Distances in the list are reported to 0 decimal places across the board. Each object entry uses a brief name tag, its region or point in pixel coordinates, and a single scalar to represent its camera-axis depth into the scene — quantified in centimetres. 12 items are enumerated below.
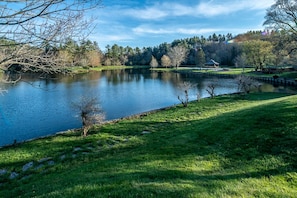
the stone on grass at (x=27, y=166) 761
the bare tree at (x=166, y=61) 8261
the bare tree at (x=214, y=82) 3717
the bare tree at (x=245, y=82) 2365
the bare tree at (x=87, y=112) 1145
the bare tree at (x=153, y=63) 8681
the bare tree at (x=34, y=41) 267
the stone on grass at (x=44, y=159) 813
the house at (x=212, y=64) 7318
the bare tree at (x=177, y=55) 7819
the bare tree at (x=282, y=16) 2053
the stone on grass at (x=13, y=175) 709
